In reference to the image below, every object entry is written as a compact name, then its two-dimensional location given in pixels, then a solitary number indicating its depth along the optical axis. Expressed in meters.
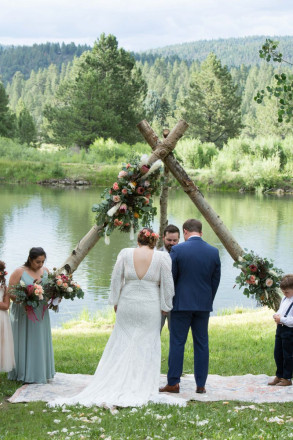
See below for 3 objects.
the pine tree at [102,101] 51.38
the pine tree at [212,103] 59.91
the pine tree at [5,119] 57.16
